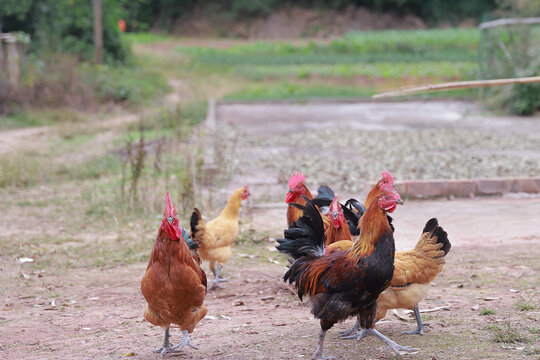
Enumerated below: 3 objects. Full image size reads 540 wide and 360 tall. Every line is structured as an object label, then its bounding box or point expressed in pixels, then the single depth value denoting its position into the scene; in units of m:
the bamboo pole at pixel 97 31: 23.83
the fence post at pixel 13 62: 18.20
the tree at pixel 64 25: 22.94
